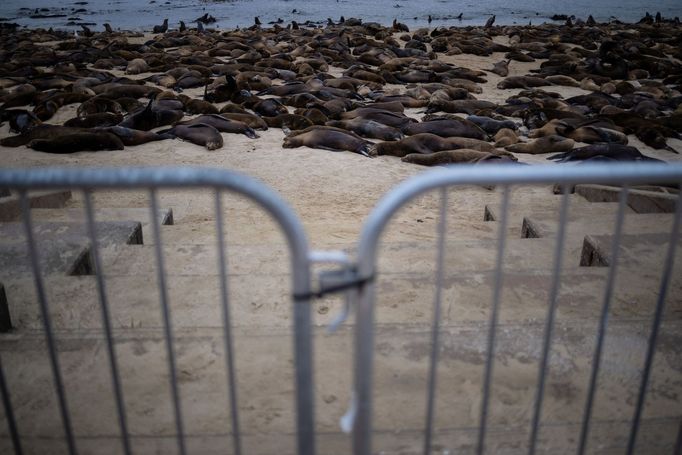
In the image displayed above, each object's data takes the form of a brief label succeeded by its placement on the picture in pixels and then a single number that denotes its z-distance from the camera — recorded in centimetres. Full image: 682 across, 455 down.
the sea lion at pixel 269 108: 1161
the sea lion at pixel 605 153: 870
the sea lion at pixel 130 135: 966
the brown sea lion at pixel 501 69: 1699
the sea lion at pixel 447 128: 1003
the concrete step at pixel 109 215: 599
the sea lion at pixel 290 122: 1067
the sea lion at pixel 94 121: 1036
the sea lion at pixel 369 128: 1009
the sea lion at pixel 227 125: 1038
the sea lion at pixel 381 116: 1056
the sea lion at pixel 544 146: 969
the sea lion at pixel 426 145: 937
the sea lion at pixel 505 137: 1000
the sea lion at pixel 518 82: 1502
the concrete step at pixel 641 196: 619
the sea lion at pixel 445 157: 902
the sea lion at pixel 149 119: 1030
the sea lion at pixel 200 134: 953
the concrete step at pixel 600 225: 539
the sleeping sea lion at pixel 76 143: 919
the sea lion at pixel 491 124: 1075
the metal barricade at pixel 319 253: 180
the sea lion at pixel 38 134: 953
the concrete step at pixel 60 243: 438
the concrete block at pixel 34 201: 596
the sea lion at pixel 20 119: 1038
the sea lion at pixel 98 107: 1131
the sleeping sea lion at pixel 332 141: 945
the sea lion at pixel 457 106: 1212
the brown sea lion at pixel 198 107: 1185
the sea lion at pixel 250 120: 1084
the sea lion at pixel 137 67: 1653
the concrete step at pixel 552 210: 625
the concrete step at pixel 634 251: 451
